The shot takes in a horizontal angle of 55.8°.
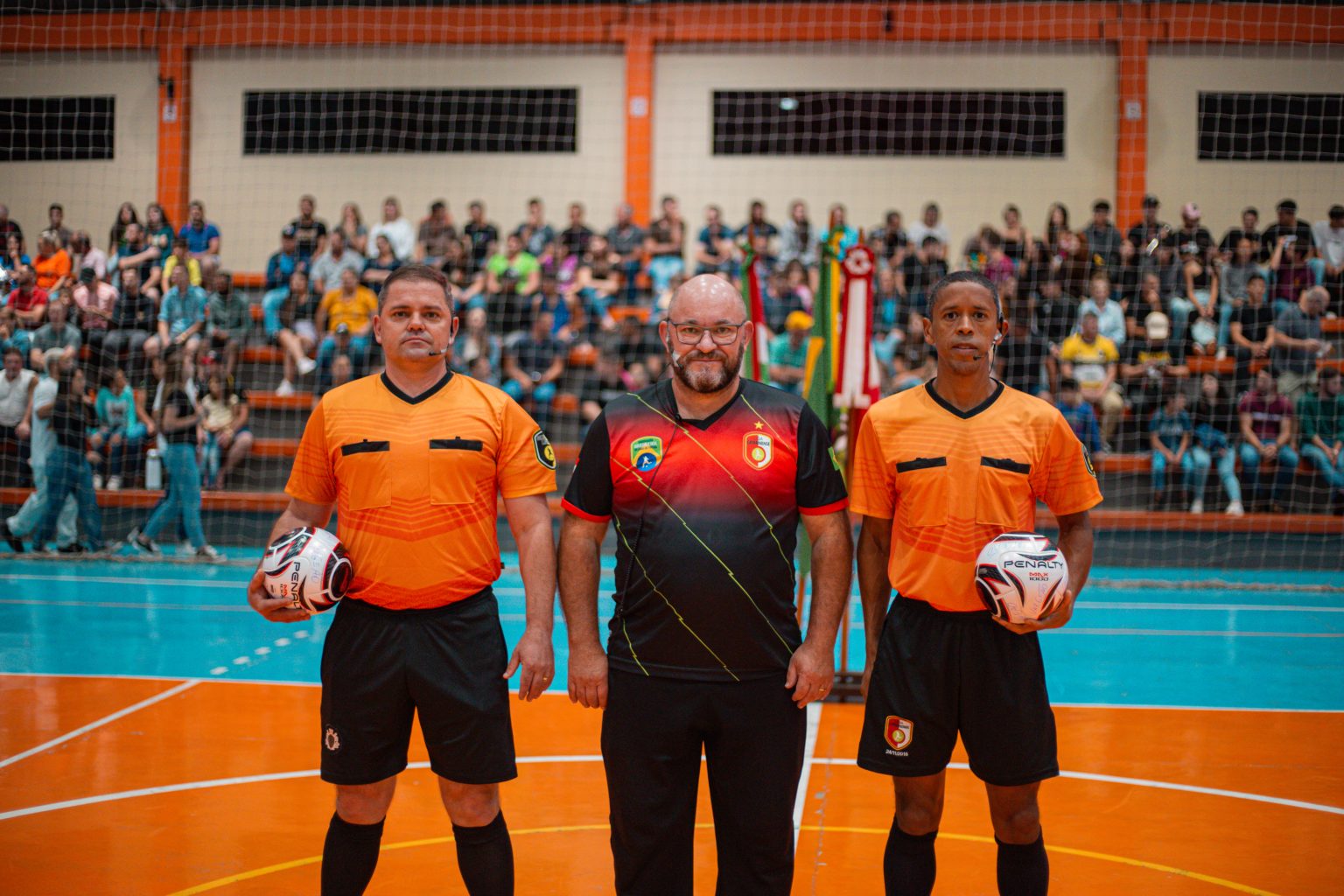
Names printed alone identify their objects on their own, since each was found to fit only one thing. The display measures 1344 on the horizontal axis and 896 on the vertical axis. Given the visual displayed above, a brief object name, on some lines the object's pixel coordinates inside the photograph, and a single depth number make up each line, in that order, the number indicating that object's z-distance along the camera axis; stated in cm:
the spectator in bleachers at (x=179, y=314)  1548
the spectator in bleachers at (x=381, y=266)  1703
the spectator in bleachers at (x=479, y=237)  1789
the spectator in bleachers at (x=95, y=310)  1541
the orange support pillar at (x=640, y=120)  1995
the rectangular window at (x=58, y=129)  1950
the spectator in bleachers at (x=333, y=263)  1752
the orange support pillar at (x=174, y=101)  2042
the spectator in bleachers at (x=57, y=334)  1483
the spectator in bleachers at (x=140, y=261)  1634
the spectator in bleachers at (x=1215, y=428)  1447
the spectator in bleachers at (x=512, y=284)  1680
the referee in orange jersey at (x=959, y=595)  409
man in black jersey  377
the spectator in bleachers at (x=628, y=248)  1753
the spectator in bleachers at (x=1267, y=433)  1440
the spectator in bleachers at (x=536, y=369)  1578
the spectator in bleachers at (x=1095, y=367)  1532
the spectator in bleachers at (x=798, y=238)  1759
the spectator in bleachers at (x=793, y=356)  1474
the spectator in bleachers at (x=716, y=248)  1711
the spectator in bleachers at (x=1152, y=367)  1532
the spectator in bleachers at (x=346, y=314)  1642
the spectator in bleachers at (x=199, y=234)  1764
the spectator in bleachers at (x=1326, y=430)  1429
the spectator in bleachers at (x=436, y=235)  1781
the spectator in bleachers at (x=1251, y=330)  1523
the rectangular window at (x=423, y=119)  2045
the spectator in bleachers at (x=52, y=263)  1567
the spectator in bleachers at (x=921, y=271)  1647
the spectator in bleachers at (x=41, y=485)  1372
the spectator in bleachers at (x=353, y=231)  1781
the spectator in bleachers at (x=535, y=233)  1777
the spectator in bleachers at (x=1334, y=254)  1566
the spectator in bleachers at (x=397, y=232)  1784
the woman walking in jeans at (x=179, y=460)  1333
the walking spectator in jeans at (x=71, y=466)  1344
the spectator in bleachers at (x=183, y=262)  1627
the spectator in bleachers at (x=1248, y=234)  1633
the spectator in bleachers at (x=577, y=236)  1788
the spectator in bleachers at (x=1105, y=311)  1563
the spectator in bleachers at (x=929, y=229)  1767
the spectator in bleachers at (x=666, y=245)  1736
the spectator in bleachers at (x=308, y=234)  1817
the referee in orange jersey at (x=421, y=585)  409
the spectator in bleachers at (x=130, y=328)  1547
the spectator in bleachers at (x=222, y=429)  1520
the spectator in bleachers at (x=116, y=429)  1503
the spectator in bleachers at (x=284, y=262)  1803
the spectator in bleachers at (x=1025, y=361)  1533
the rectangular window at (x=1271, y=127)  1773
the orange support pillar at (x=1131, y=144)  1931
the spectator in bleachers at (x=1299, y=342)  1490
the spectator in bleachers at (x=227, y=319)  1632
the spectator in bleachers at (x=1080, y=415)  1463
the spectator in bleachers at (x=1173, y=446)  1455
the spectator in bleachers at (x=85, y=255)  1667
